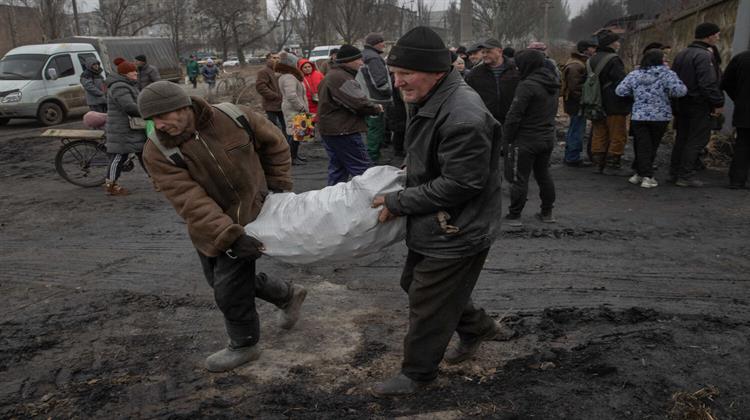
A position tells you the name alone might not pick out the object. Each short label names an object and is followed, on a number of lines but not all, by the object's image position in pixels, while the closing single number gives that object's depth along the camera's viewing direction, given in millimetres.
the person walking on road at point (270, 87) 9758
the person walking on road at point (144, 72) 11750
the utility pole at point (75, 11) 33347
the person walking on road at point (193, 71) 27798
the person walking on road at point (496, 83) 7988
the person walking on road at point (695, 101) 7055
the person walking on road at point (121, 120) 7500
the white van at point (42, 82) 14906
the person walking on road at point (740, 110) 7125
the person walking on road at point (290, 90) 8938
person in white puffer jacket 7176
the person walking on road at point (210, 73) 22719
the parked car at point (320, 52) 29531
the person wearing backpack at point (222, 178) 2969
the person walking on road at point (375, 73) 8188
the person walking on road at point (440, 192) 2570
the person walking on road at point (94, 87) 10891
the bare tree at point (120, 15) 35438
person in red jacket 9773
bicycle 8484
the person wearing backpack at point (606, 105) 7961
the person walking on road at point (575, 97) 8719
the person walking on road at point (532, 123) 5750
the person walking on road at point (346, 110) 6402
